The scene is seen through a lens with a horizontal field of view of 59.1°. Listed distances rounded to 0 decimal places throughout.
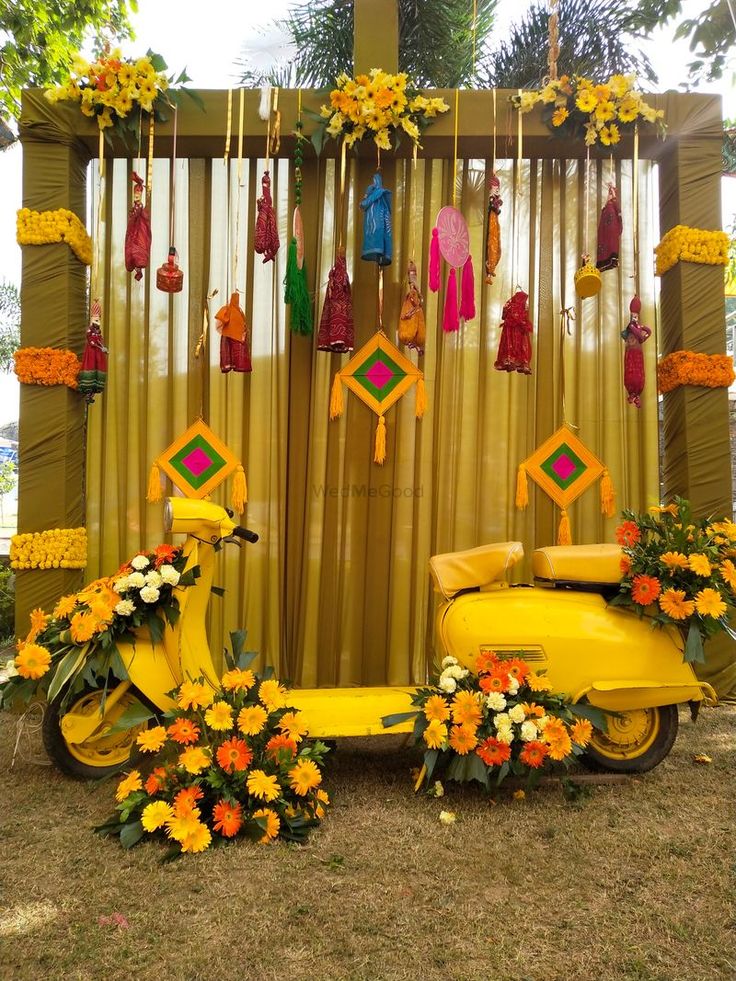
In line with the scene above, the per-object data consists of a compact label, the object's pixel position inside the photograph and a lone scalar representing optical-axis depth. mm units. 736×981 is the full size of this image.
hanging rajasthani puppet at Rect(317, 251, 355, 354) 2818
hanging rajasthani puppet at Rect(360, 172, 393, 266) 2760
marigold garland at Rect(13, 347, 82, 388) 2801
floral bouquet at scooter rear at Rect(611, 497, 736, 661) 2098
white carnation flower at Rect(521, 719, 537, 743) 1910
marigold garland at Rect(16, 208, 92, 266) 2822
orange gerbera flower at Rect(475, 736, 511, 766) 1920
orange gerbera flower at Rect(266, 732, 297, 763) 1851
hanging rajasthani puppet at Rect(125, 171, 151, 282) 2697
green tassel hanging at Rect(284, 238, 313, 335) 2785
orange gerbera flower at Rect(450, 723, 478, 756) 1943
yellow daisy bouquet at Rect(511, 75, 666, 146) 2830
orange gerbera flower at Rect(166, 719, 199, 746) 1833
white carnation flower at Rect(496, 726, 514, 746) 1919
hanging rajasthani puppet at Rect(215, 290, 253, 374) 2859
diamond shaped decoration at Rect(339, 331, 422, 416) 3074
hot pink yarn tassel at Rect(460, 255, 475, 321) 2812
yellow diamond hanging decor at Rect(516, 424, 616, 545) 3104
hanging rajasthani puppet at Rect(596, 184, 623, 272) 2826
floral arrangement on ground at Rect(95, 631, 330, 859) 1723
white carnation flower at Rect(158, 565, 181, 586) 2062
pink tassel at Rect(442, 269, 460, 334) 2832
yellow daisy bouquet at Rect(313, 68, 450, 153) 2814
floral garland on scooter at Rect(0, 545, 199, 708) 2016
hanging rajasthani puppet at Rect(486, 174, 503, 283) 2818
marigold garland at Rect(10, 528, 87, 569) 2781
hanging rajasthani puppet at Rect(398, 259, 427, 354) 2869
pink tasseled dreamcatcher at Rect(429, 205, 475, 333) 2816
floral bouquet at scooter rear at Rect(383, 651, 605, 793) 1929
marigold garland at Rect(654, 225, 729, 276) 2941
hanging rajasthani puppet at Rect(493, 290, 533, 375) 2883
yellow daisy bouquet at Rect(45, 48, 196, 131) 2785
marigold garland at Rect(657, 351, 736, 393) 2924
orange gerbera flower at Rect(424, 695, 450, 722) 1994
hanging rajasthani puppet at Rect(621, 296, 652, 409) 2910
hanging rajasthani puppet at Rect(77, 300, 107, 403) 2807
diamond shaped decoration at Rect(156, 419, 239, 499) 3045
